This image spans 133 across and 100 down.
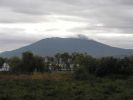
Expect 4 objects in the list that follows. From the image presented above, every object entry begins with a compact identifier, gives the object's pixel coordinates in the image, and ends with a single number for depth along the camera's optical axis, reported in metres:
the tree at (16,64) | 84.44
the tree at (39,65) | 87.12
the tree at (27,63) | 83.56
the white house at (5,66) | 120.84
